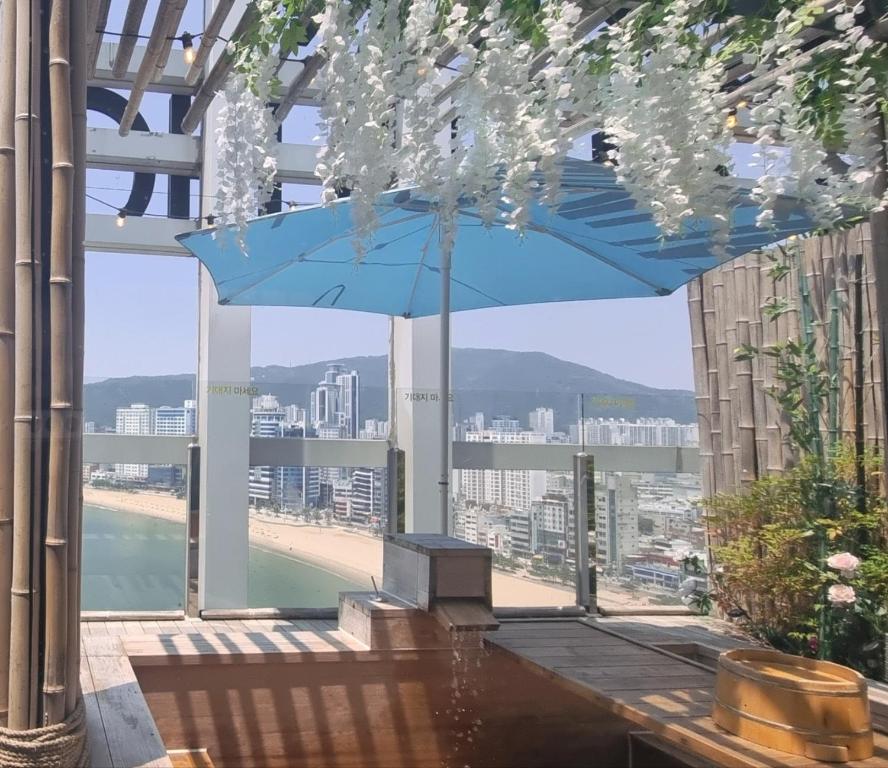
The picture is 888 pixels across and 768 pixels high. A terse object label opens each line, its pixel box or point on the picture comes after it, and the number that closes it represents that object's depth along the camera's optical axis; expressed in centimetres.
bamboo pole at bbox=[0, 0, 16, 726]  182
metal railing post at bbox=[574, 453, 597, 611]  591
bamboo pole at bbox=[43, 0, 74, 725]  182
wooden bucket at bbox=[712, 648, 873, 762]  274
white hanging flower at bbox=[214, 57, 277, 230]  259
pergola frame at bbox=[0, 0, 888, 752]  482
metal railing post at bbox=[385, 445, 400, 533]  606
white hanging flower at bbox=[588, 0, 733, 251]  241
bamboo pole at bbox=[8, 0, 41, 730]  181
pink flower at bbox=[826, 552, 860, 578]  425
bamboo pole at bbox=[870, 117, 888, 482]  293
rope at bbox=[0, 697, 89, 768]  181
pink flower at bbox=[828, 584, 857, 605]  422
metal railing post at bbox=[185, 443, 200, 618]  559
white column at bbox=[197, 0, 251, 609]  585
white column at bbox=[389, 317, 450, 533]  653
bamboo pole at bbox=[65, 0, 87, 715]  188
